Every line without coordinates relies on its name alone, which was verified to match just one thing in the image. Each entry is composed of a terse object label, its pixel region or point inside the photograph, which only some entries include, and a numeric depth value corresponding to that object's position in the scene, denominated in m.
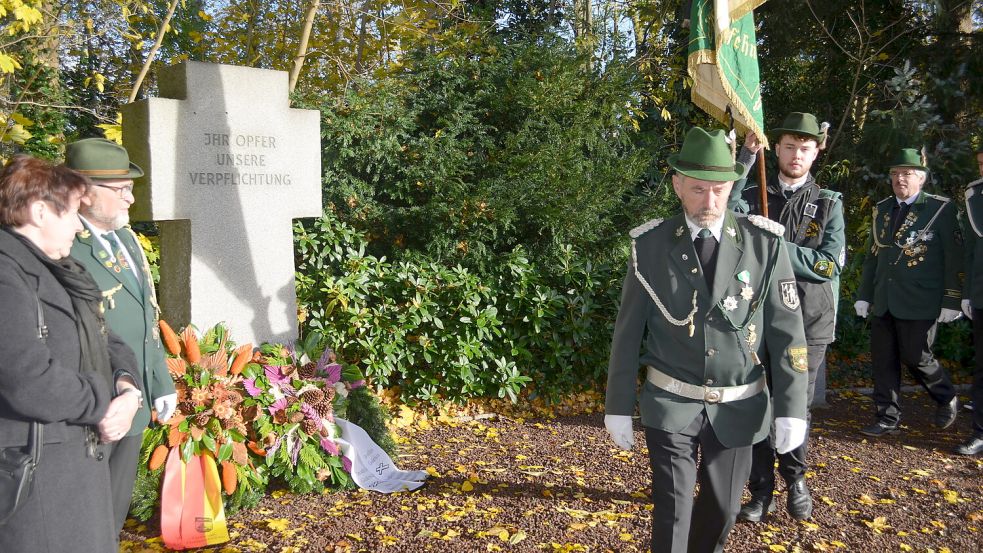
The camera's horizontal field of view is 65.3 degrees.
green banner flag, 3.87
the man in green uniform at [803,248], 3.92
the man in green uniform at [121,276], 3.05
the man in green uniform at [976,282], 5.50
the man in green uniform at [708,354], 2.78
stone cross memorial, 4.40
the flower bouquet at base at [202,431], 3.94
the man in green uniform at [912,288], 5.77
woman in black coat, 1.98
